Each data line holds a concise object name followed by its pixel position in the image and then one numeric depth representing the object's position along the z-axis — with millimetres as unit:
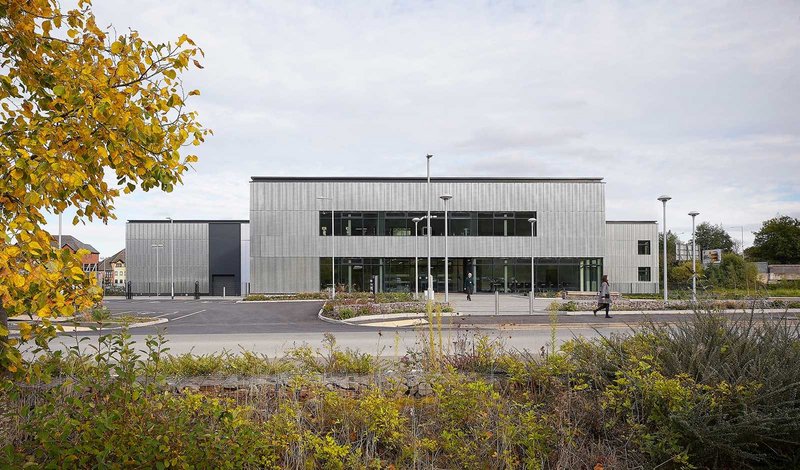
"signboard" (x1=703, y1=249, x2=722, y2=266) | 47484
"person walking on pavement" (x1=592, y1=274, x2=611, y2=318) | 23873
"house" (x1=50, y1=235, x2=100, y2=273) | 85950
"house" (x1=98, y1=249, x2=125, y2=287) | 113588
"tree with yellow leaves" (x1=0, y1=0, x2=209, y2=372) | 3340
